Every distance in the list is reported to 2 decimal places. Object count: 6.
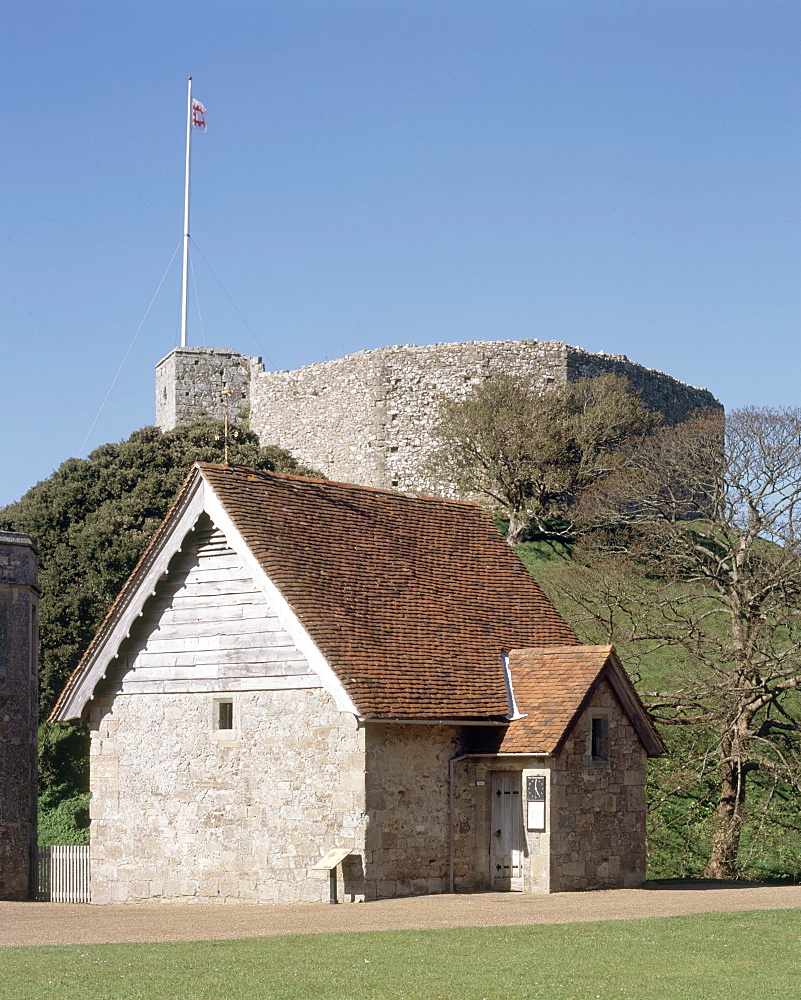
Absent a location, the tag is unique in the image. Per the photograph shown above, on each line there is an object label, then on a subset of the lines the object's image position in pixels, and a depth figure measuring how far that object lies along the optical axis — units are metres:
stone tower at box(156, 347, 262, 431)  67.88
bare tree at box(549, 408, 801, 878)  27.77
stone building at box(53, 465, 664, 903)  20.92
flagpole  69.81
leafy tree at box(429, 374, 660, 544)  52.28
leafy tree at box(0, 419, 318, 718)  40.19
